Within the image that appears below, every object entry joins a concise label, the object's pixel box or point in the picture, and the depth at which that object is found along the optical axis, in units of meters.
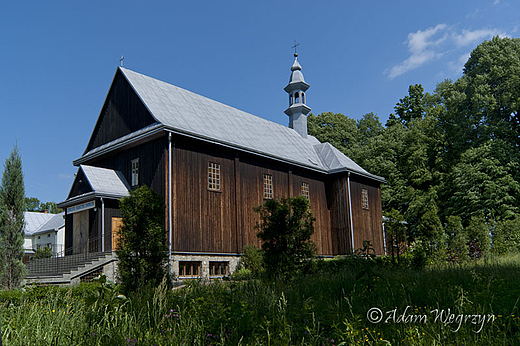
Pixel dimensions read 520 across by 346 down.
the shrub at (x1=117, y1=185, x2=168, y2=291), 12.28
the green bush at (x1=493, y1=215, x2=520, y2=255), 18.17
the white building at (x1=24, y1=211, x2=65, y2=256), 38.44
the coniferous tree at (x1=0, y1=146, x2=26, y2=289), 13.17
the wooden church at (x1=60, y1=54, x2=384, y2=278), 16.56
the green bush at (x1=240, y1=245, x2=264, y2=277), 17.06
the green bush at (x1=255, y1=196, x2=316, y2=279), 11.66
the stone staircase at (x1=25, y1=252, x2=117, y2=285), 15.57
